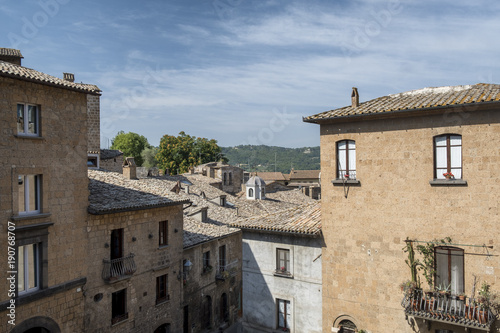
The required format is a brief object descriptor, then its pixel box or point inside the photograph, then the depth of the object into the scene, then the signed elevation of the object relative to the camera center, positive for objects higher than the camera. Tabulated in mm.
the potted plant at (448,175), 13859 -538
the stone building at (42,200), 14430 -1557
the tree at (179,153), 67250 +1201
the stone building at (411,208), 13242 -1753
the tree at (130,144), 74750 +3042
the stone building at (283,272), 16906 -4979
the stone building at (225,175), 52281 -1967
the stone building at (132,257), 18016 -4813
